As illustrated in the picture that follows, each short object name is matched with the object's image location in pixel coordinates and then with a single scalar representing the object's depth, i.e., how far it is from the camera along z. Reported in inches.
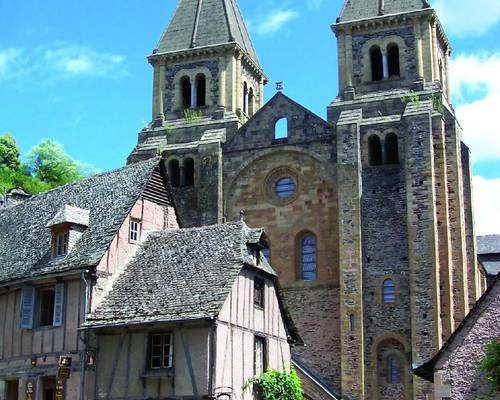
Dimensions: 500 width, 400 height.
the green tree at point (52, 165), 2962.6
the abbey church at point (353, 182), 1520.7
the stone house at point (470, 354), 847.7
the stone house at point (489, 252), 2181.3
